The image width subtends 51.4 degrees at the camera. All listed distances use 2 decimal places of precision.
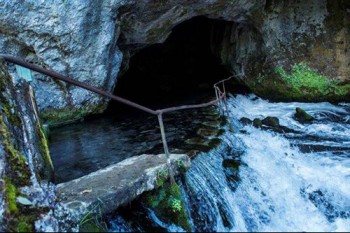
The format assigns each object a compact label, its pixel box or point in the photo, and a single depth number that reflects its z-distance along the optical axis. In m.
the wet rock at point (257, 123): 7.94
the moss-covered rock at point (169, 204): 3.93
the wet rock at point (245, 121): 8.16
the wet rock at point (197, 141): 6.67
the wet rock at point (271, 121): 8.00
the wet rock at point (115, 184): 3.51
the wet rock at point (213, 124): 7.72
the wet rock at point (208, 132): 7.09
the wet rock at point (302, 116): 8.41
